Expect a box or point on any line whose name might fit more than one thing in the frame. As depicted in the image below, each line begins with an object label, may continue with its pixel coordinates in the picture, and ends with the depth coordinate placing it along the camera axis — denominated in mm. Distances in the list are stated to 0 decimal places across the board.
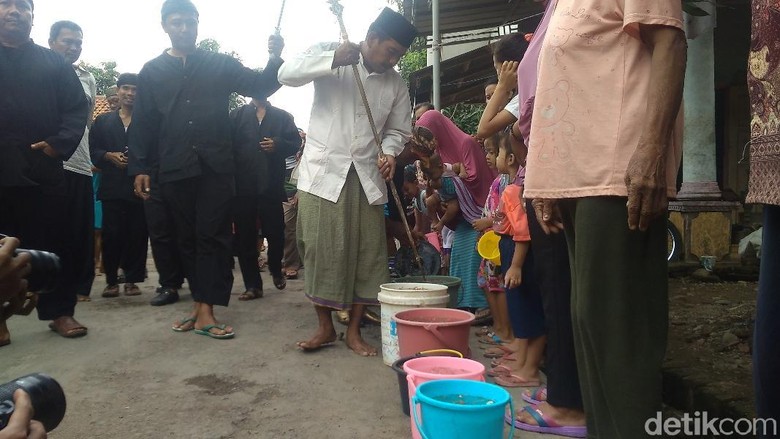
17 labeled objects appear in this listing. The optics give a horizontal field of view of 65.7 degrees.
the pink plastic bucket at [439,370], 2127
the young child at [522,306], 2846
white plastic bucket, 3074
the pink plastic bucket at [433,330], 2770
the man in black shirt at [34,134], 3426
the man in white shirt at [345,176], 3398
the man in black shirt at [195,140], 3852
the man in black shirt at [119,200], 5230
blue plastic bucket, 1769
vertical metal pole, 8305
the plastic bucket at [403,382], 2325
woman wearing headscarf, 4227
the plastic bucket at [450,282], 3679
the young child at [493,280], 3619
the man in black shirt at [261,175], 5391
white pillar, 6012
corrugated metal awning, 8031
